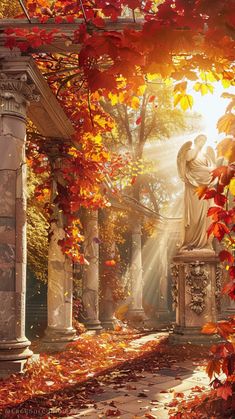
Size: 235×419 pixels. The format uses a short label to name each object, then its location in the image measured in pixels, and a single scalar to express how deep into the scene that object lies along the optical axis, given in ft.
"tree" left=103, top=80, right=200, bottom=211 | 67.11
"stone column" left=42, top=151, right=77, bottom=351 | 29.14
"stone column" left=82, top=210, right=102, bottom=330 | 42.52
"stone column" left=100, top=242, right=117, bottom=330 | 49.77
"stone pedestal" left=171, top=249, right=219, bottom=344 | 33.17
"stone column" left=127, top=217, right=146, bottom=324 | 58.49
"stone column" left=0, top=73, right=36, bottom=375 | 18.76
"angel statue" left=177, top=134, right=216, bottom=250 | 34.47
